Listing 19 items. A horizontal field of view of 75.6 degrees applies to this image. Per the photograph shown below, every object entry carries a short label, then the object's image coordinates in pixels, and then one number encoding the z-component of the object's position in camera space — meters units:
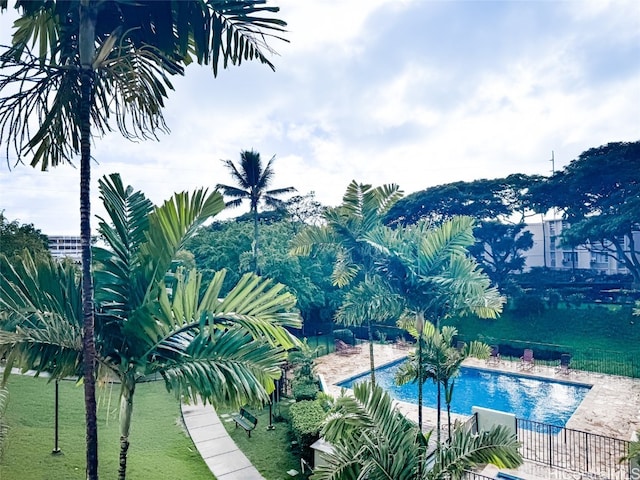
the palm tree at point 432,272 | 9.25
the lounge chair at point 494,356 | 16.27
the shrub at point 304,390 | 10.15
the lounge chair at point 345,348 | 18.09
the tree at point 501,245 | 27.83
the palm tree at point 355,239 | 9.90
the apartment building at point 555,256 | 32.56
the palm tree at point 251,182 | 16.81
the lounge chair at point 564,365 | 14.87
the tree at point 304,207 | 30.34
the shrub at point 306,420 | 7.72
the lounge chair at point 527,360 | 15.52
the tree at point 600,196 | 20.83
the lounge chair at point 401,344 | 18.91
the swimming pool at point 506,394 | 12.27
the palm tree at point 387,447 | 4.25
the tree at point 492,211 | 26.66
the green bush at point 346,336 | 19.43
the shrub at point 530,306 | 22.52
